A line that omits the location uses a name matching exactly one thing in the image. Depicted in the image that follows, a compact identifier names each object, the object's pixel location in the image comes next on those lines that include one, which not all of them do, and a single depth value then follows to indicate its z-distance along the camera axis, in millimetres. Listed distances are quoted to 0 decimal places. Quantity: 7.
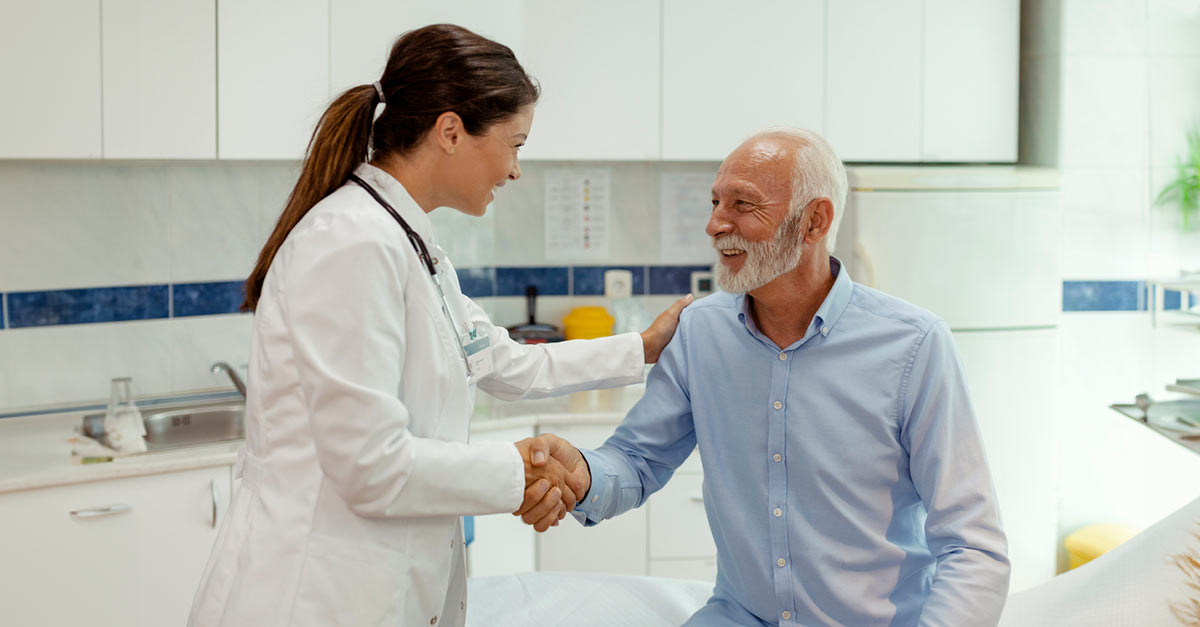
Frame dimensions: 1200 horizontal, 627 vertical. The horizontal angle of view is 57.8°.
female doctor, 1427
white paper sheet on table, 1955
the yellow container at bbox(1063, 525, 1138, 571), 3391
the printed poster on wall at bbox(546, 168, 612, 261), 3738
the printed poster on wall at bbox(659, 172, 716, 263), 3793
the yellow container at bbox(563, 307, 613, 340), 3646
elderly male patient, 1711
